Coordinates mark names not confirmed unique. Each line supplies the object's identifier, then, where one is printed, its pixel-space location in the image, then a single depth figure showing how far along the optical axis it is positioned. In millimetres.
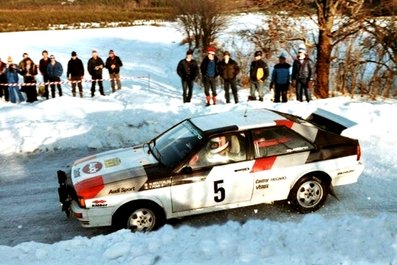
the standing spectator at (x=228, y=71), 13852
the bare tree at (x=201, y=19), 28094
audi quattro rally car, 6871
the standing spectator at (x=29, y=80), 15859
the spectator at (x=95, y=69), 16644
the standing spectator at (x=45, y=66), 16122
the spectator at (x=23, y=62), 16128
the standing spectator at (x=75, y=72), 16469
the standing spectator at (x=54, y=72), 16047
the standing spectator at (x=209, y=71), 13969
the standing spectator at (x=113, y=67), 17141
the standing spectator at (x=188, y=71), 14211
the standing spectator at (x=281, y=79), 13656
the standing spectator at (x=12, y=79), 15781
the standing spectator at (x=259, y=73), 13812
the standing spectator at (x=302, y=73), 13237
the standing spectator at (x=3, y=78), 16172
